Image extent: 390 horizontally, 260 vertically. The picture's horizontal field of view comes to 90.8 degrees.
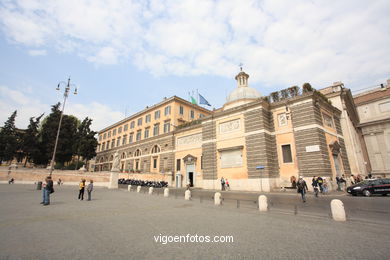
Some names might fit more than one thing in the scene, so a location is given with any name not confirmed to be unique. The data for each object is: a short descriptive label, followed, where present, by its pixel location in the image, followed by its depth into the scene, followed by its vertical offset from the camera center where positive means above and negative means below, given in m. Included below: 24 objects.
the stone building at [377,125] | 29.50 +8.26
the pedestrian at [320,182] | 17.14 -0.40
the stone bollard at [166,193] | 15.98 -1.26
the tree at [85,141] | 42.94 +8.06
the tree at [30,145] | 37.66 +6.21
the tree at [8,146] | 38.16 +6.13
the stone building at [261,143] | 19.89 +3.98
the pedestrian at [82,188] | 13.23 -0.71
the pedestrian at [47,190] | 10.55 -0.71
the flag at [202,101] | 33.59 +13.01
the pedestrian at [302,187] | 12.45 -0.62
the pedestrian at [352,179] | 20.97 -0.18
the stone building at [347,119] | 23.86 +7.56
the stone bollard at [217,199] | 11.50 -1.26
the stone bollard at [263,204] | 9.42 -1.27
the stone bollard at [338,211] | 7.23 -1.23
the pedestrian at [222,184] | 22.84 -0.77
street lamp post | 23.69 +10.33
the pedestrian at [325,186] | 17.05 -0.76
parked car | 14.78 -0.78
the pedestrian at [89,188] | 13.01 -0.71
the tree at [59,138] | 38.78 +8.15
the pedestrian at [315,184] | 15.09 -0.59
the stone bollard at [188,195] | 14.01 -1.26
